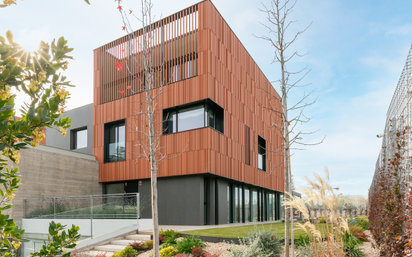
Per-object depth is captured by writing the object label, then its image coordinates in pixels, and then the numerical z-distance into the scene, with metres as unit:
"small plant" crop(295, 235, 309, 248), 7.79
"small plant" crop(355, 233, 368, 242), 9.55
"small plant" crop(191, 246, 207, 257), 7.65
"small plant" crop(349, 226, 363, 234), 10.14
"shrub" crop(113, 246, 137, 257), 8.49
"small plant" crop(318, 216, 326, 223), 5.41
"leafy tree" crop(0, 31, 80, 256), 1.59
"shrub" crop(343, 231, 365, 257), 6.99
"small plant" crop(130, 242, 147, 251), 9.20
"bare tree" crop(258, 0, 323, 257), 7.10
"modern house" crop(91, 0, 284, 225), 15.10
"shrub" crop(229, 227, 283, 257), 6.73
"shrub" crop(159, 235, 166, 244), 9.37
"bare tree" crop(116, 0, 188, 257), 6.59
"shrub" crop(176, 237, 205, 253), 7.98
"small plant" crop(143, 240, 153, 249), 9.26
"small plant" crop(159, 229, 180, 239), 9.68
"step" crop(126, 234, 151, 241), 10.27
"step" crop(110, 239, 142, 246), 10.01
